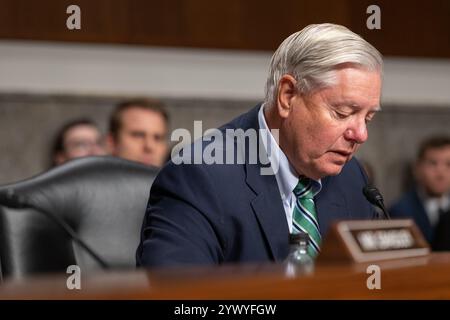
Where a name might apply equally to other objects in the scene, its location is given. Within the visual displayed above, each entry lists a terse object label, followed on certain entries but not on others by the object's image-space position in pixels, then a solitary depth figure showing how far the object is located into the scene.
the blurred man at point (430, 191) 7.75
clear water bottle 4.91
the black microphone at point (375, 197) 5.15
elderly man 5.20
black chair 5.27
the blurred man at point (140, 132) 6.49
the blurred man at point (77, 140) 6.62
